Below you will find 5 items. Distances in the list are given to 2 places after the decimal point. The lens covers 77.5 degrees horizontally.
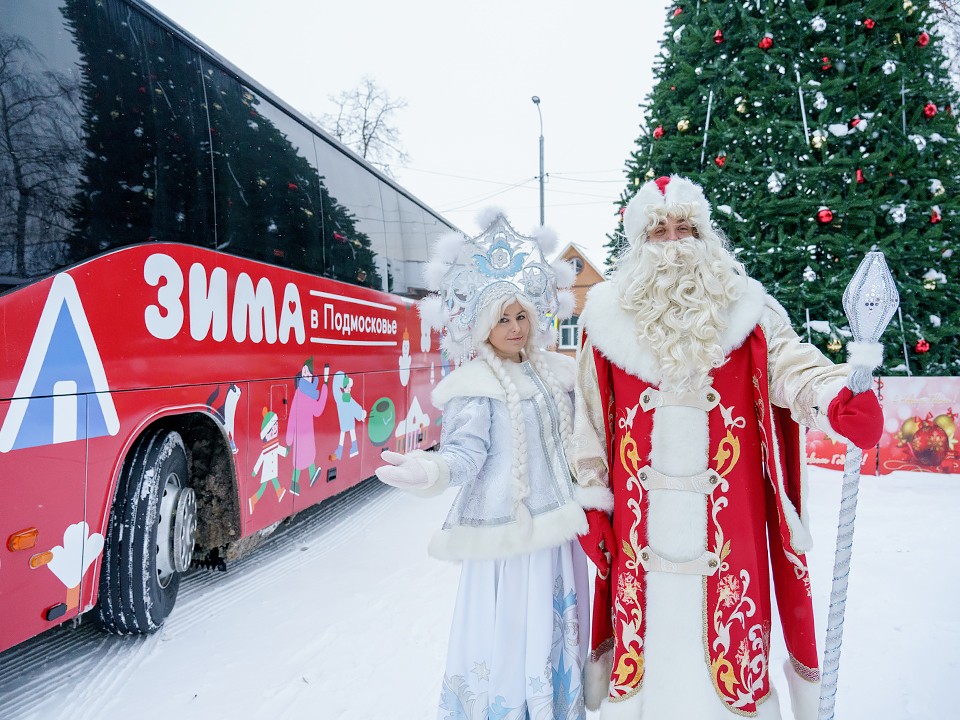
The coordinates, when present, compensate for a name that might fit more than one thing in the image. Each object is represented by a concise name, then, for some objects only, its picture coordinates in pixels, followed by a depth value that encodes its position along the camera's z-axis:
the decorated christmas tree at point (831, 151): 6.45
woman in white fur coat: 2.14
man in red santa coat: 1.92
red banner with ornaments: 6.76
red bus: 2.51
